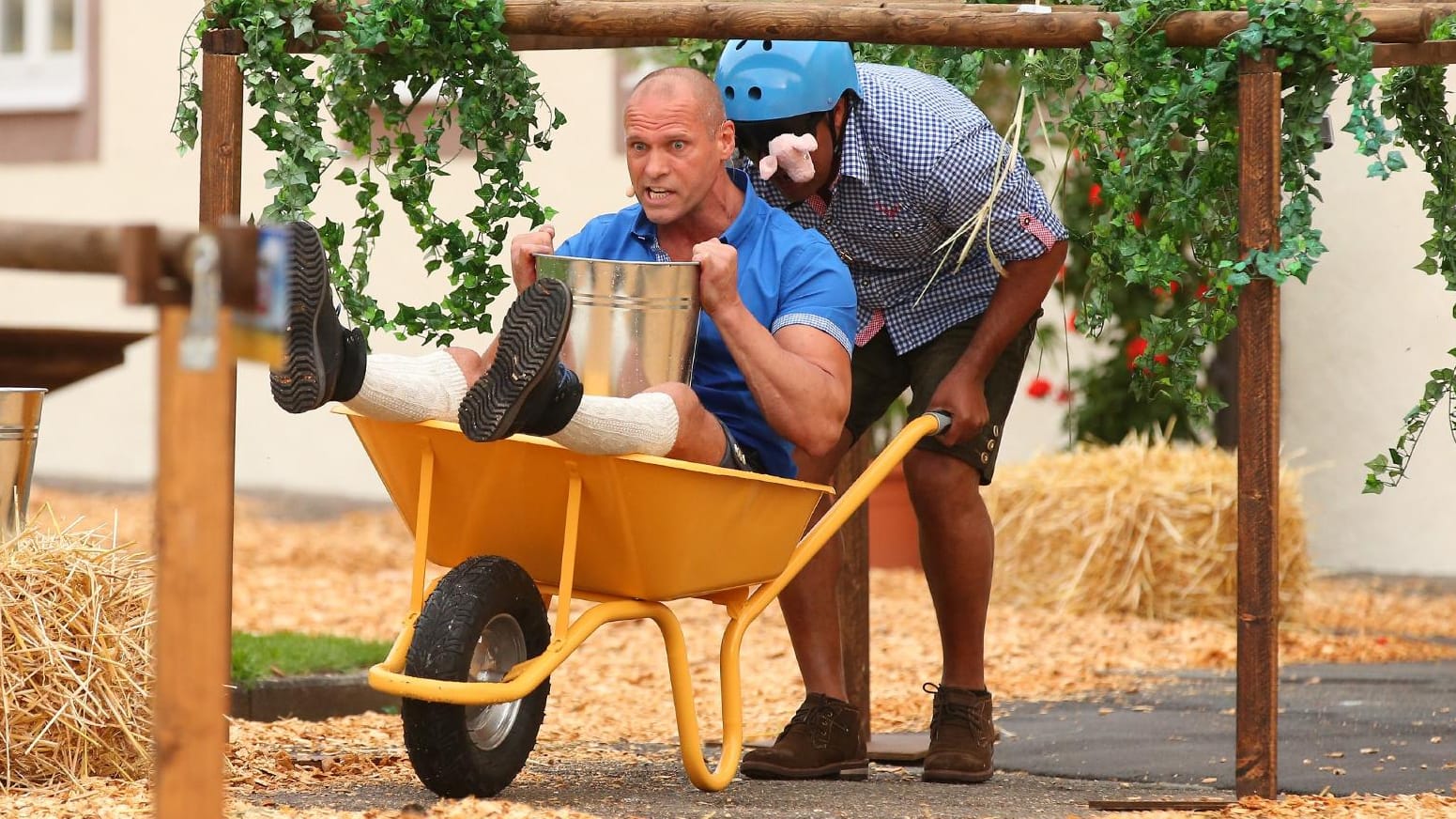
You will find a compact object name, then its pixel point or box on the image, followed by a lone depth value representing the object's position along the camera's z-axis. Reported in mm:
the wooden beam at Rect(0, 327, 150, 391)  15914
